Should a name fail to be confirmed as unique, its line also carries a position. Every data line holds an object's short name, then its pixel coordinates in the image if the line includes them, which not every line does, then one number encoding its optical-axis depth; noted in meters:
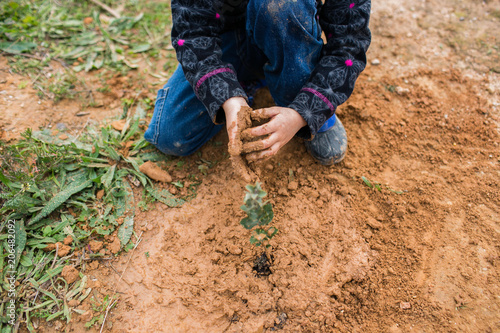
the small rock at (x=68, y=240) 0.84
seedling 0.70
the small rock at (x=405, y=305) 0.77
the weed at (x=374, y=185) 0.89
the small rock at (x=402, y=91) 1.02
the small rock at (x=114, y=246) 0.83
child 0.78
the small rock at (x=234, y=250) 0.82
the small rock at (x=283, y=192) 0.88
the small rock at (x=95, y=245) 0.83
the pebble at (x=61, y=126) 0.98
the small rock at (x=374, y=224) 0.85
